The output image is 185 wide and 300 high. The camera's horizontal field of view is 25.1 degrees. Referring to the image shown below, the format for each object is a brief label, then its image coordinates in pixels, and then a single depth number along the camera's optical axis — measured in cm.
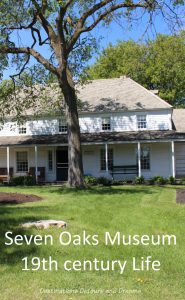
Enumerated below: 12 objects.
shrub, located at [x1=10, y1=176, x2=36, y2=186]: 2753
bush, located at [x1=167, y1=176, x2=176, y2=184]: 2661
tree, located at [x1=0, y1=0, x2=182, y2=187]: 2117
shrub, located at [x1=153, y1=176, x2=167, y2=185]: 2648
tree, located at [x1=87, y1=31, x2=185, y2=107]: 5075
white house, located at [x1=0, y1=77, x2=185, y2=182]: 3002
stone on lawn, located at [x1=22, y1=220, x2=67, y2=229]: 964
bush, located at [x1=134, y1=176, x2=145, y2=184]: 2706
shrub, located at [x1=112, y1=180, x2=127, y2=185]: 2707
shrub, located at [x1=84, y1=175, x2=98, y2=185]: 2667
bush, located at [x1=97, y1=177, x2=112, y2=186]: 2659
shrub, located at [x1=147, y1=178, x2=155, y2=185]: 2679
